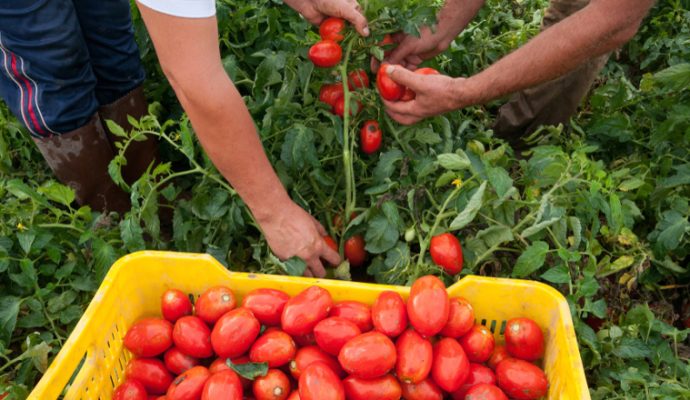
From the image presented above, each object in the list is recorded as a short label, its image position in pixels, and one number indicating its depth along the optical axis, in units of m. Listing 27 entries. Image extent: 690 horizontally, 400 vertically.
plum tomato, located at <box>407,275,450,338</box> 1.63
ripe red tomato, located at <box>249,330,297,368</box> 1.68
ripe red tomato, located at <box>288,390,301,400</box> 1.62
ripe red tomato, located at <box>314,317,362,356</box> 1.66
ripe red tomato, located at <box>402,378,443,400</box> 1.64
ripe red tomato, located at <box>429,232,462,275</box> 1.91
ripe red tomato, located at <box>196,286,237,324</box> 1.79
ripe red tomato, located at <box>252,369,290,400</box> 1.64
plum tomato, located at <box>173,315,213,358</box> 1.75
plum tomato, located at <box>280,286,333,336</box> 1.69
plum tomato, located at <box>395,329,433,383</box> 1.60
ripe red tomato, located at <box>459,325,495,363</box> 1.72
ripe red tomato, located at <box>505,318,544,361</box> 1.69
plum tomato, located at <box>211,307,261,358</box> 1.69
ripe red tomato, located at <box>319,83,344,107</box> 2.24
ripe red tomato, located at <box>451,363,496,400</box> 1.69
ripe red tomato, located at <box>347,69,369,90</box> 2.28
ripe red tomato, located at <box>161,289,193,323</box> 1.82
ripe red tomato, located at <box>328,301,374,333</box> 1.74
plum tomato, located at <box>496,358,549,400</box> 1.64
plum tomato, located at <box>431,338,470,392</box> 1.61
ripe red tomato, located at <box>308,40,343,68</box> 2.09
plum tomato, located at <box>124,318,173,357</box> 1.76
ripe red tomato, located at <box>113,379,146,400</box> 1.66
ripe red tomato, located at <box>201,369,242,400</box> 1.55
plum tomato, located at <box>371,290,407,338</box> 1.67
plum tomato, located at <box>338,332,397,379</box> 1.57
